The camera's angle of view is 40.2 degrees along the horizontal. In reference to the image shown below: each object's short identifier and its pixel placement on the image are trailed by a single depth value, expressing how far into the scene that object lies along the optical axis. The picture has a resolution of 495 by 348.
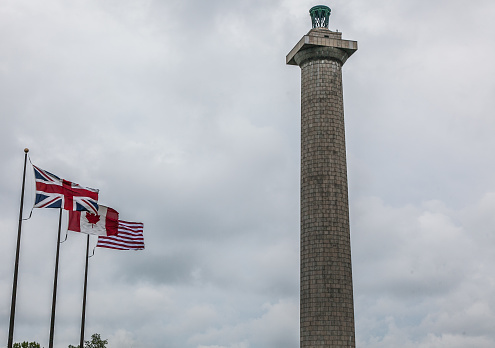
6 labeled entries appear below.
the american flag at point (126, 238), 39.75
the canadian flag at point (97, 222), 37.34
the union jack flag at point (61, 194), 34.31
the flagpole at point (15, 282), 30.67
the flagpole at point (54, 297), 34.47
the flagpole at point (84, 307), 38.50
